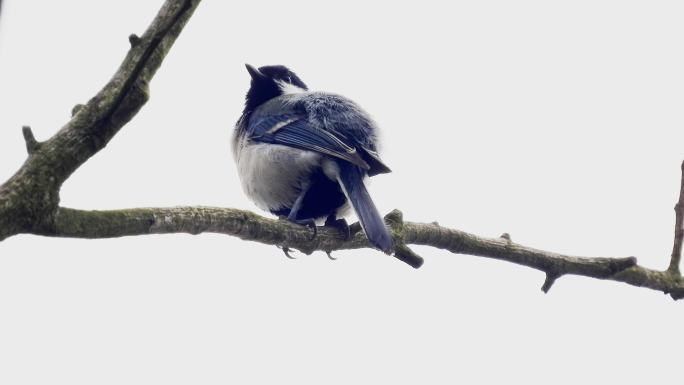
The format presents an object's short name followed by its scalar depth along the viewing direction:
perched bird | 9.66
